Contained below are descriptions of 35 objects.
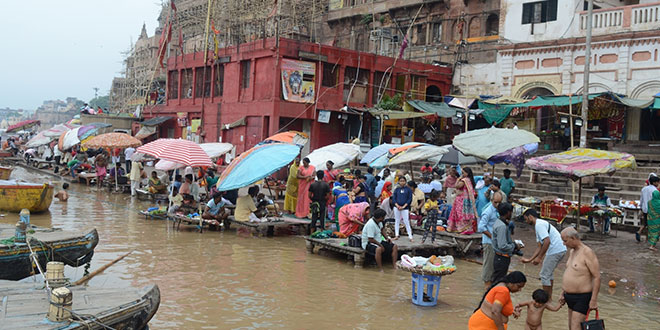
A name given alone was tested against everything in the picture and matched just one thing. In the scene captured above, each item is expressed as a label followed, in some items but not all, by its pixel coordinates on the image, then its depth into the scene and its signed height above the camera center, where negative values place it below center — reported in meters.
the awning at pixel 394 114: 27.55 +2.64
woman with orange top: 6.36 -1.48
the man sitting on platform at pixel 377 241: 11.21 -1.41
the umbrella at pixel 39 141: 34.47 +0.42
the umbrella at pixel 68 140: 29.12 +0.48
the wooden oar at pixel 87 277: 9.20 -2.01
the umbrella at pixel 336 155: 18.91 +0.36
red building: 28.06 +3.93
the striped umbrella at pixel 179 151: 15.81 +0.12
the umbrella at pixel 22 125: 48.72 +1.79
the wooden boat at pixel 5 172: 22.70 -1.04
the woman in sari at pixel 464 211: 12.73 -0.85
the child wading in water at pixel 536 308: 6.84 -1.55
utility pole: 19.84 +2.89
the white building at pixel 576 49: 24.31 +5.92
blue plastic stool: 8.98 -1.80
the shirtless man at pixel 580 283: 6.96 -1.23
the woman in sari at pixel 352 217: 12.40 -1.07
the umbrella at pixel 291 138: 18.41 +0.79
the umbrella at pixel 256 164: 13.79 -0.08
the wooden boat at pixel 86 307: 5.89 -1.72
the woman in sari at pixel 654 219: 13.75 -0.83
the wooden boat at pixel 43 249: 9.02 -1.62
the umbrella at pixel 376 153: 19.37 +0.52
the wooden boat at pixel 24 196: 16.83 -1.42
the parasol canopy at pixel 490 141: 14.73 +0.89
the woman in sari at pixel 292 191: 16.25 -0.79
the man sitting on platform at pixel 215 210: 15.27 -1.36
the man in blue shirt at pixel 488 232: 9.38 -0.93
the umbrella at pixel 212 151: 20.58 +0.29
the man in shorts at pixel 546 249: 8.44 -1.02
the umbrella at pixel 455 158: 19.08 +0.48
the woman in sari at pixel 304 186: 15.77 -0.62
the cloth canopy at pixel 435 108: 28.30 +3.16
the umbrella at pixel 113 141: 21.97 +0.41
